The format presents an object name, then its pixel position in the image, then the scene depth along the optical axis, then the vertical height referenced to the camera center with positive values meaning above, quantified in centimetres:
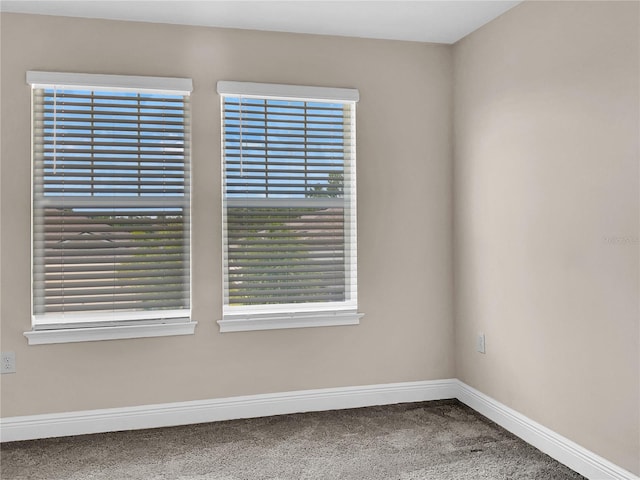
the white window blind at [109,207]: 326 +23
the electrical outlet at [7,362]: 319 -66
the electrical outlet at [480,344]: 358 -64
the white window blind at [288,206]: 355 +25
